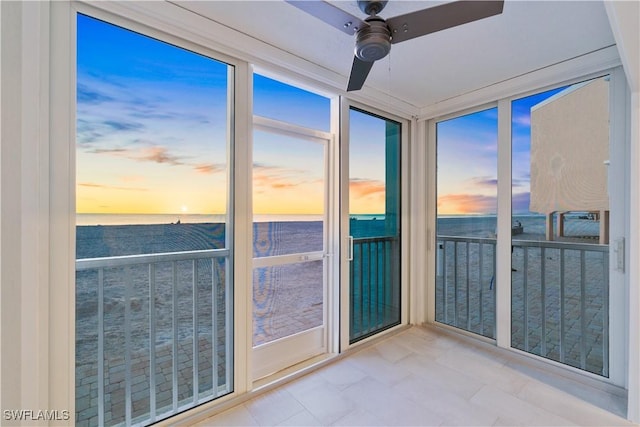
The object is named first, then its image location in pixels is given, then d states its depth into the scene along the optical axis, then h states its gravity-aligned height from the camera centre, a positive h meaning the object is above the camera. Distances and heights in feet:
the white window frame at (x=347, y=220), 8.68 -0.23
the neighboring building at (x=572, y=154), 7.16 +1.61
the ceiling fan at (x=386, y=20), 3.95 +2.91
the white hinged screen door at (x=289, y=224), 7.52 -0.31
